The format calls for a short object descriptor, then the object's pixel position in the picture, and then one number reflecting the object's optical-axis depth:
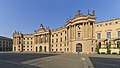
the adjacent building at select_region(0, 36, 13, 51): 66.01
